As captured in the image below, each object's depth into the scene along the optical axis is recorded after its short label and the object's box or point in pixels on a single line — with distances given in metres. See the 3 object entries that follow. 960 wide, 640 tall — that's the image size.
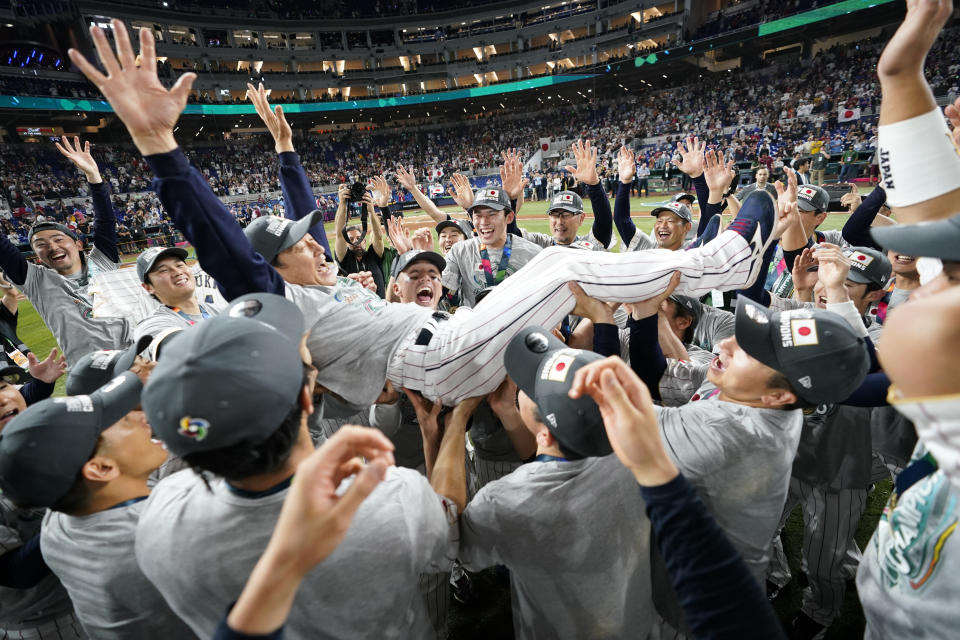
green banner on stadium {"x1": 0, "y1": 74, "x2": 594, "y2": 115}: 32.50
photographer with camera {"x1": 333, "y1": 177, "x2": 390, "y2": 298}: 5.75
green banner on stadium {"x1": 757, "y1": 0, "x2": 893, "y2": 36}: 24.17
